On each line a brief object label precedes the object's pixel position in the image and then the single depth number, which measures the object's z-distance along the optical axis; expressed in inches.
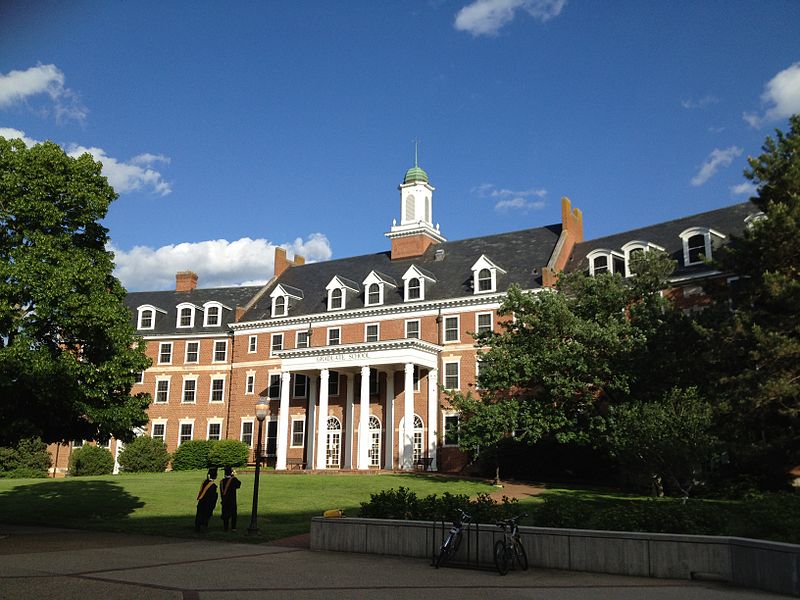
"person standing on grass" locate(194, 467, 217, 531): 761.6
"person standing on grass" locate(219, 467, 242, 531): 775.1
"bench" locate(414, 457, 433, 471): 1685.5
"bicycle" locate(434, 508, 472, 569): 542.0
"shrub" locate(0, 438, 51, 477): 1866.4
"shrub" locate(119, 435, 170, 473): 1929.1
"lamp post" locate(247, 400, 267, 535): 746.8
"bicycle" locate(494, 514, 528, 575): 519.2
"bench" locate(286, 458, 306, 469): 1873.8
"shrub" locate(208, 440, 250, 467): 1888.5
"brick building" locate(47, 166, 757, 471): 1707.7
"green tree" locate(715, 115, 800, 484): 904.9
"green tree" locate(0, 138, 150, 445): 754.8
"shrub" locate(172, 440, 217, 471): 1918.1
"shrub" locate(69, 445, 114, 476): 1902.1
